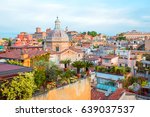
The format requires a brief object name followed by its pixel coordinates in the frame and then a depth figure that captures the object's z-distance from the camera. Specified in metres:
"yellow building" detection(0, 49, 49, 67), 12.32
